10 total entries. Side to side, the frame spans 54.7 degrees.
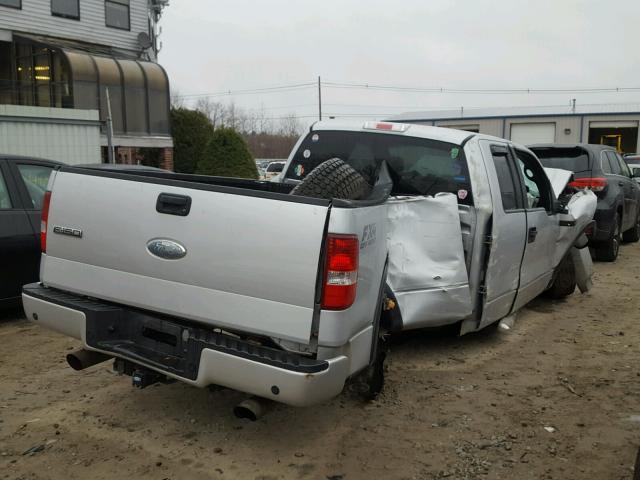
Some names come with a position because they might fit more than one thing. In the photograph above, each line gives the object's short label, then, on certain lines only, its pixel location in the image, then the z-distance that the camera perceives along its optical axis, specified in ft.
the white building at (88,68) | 65.10
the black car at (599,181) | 31.17
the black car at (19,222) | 18.52
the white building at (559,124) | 133.69
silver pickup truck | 9.62
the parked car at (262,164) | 117.02
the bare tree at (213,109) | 244.22
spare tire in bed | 12.28
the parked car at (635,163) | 53.01
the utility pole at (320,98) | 189.35
